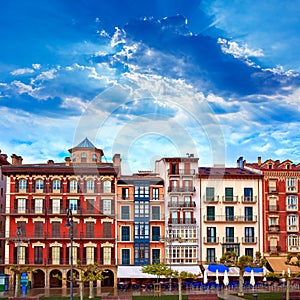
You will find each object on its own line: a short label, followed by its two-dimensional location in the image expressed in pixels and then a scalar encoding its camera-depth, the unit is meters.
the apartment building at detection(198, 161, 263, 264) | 61.53
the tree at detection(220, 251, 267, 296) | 45.69
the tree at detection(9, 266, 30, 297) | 49.41
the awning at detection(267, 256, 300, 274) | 58.47
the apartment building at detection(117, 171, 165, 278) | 60.72
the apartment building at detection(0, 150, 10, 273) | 61.52
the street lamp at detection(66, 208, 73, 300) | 31.57
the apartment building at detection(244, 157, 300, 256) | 62.12
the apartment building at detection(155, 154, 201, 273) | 60.91
